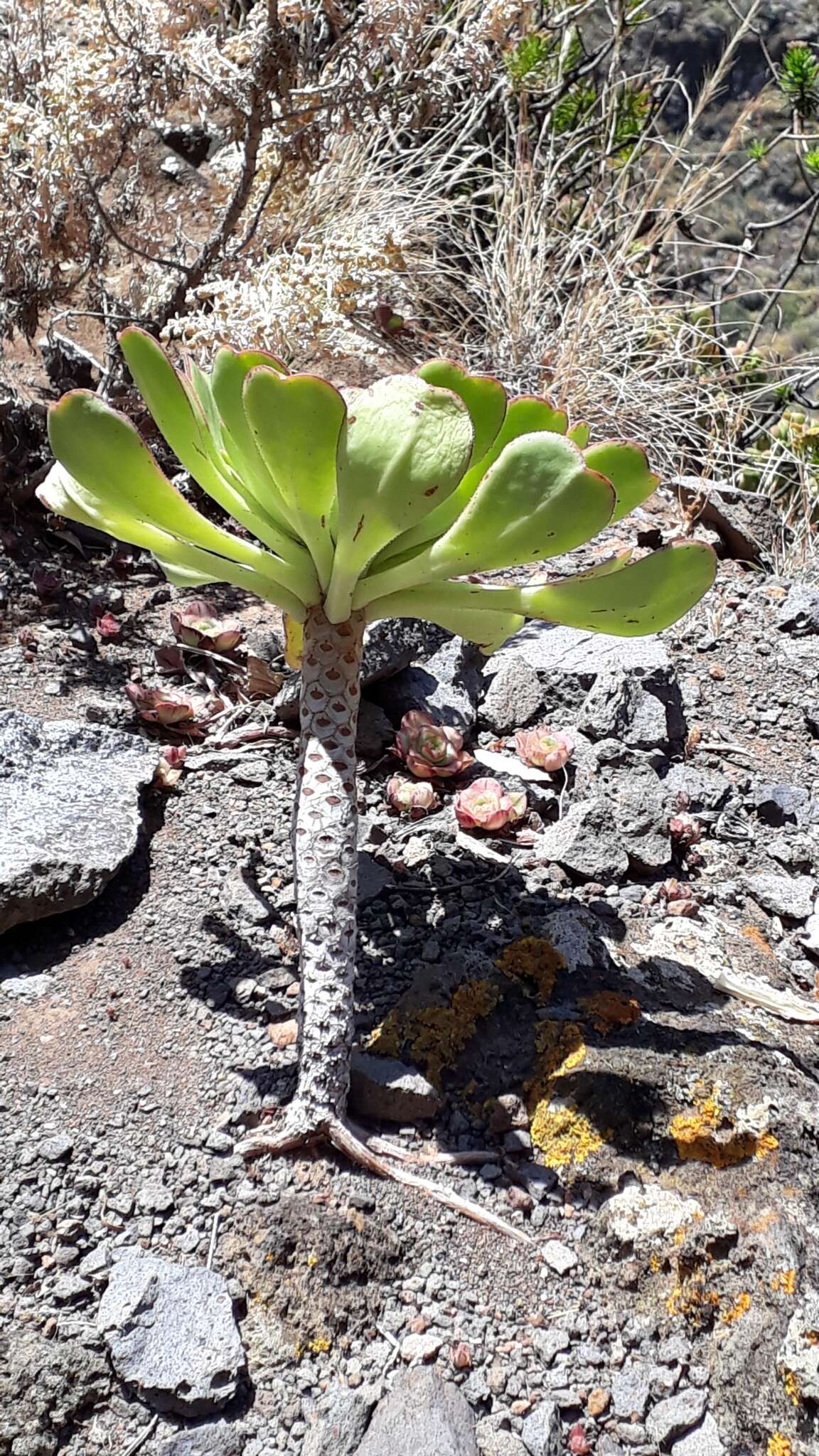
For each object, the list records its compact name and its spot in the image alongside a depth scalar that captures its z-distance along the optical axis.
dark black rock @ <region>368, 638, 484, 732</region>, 0.67
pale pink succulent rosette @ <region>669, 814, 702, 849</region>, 0.60
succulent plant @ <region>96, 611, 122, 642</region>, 0.73
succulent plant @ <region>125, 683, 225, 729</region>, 0.65
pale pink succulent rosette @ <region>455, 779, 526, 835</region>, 0.59
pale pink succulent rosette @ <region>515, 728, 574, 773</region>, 0.63
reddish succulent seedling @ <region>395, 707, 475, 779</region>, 0.62
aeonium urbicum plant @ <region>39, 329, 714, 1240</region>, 0.38
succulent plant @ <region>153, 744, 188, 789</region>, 0.62
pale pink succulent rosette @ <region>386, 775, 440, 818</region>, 0.61
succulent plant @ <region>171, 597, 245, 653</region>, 0.71
